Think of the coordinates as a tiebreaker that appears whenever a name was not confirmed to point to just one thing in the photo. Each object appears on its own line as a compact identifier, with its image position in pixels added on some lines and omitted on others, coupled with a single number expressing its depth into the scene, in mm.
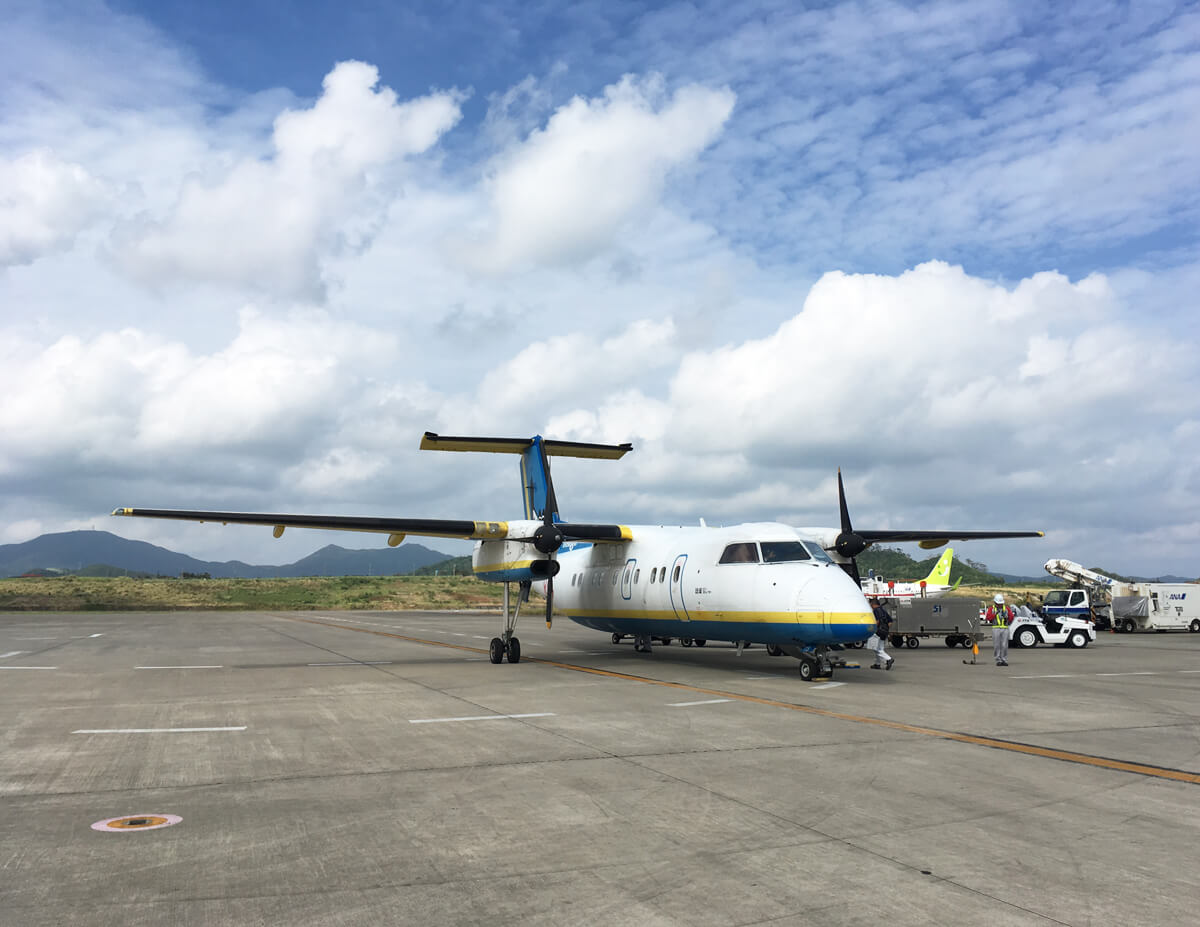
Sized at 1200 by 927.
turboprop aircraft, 15820
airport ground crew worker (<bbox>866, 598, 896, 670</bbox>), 18469
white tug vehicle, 29000
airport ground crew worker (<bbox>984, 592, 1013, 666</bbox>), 20797
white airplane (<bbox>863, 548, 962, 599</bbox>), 40000
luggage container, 28031
